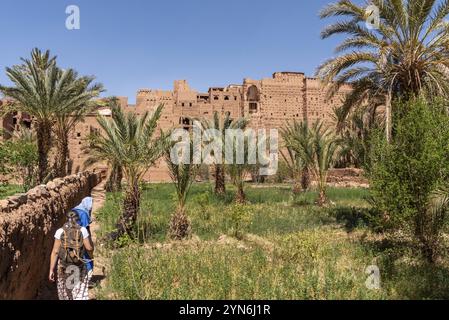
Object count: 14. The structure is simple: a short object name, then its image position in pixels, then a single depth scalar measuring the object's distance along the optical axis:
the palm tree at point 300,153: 18.34
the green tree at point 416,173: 7.50
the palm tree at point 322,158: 16.58
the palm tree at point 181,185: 10.48
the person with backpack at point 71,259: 5.20
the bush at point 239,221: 10.73
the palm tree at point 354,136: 12.07
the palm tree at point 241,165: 16.34
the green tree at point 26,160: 16.67
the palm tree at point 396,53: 9.99
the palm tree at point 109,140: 10.62
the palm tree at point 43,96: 15.45
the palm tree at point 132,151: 10.48
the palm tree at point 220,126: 19.48
